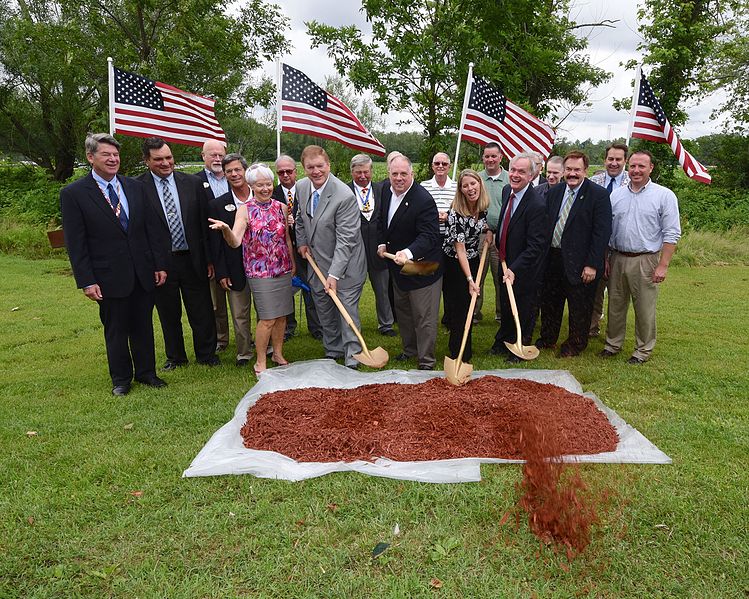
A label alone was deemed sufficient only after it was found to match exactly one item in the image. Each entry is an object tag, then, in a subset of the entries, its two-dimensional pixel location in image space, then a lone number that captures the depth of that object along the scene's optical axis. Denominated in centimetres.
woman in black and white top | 533
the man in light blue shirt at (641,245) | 535
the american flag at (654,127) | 657
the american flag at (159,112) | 630
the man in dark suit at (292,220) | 567
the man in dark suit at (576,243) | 550
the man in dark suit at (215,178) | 581
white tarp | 340
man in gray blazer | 515
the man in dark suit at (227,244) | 539
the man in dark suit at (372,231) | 644
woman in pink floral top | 510
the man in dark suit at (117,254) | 460
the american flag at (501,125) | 745
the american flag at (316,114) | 656
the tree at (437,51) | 930
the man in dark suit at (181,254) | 524
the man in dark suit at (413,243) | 524
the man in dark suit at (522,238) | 545
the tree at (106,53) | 1197
